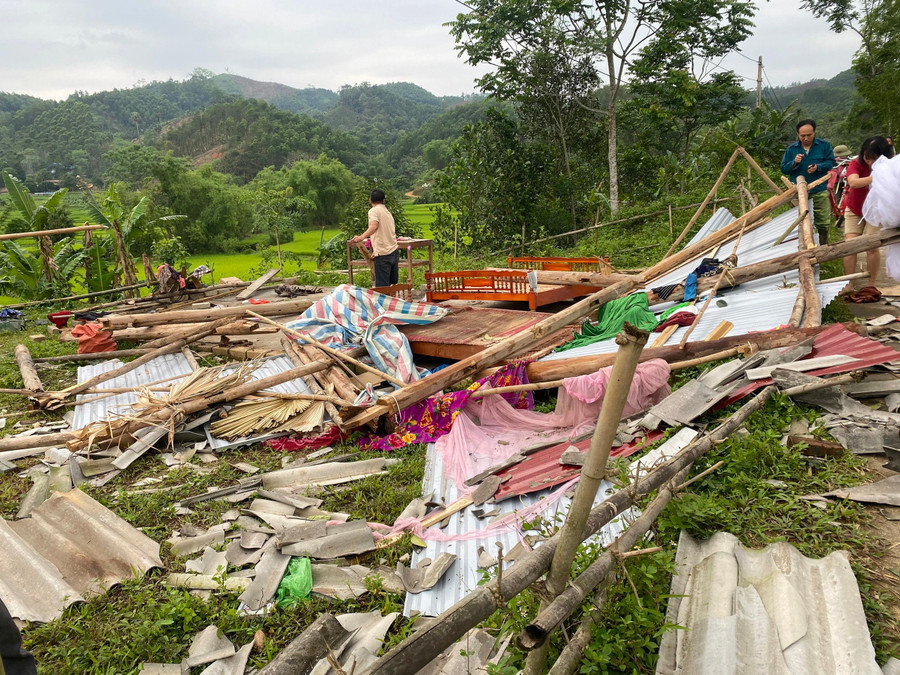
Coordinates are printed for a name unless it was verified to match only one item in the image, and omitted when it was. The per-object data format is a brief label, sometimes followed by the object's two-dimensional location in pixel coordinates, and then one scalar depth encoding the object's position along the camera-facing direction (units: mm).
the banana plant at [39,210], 10820
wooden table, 8781
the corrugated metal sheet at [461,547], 2904
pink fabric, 4199
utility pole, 21156
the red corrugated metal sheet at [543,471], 3520
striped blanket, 6219
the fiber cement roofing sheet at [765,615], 1942
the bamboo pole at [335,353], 5520
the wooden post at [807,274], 4477
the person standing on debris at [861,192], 5414
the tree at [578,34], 15133
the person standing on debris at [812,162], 6426
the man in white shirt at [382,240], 7730
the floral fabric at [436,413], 4840
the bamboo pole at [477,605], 1579
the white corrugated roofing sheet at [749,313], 4711
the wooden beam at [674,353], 4172
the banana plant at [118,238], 10739
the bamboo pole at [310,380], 5044
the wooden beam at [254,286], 10667
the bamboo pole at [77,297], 9996
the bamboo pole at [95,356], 6928
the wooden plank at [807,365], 3709
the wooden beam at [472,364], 4805
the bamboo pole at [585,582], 1688
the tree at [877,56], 19844
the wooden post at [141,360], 5803
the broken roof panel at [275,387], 5051
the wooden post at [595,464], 1524
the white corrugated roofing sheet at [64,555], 3014
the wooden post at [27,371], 6064
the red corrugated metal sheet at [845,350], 3649
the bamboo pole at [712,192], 6843
